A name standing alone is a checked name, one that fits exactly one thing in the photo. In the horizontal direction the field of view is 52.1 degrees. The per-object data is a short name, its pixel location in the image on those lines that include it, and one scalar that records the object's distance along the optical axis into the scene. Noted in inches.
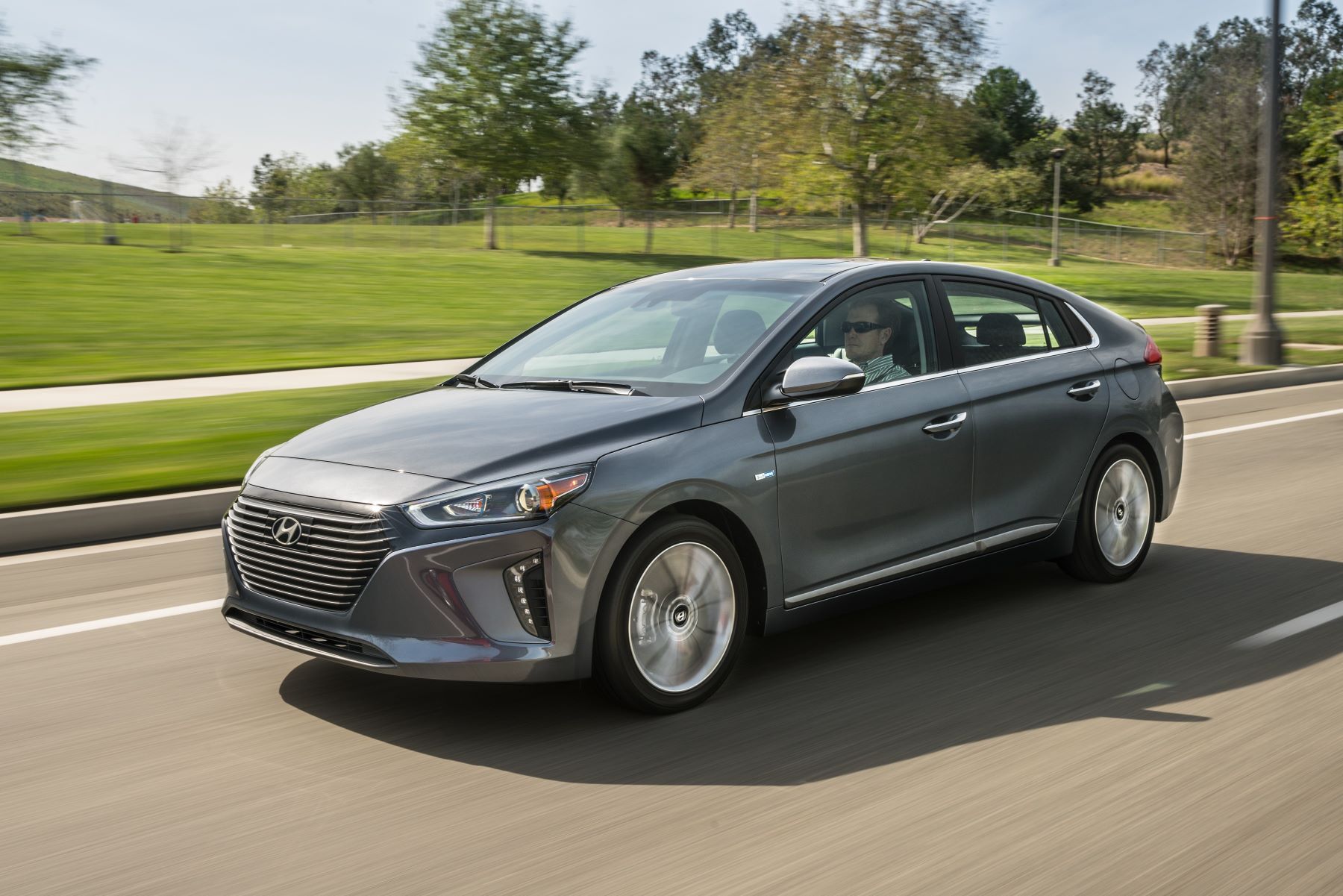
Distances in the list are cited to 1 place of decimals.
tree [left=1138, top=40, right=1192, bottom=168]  4958.9
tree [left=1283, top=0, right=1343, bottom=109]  4271.7
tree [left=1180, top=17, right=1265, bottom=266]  2581.2
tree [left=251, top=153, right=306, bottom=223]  4197.8
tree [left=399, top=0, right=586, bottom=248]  1956.2
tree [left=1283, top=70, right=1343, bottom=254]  2218.3
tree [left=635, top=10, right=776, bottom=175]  4694.9
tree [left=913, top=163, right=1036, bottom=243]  2128.4
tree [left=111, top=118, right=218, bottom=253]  1723.7
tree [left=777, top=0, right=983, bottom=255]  1209.4
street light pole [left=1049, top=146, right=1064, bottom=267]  1900.8
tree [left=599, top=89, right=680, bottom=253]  3334.2
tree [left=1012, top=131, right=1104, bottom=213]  3501.5
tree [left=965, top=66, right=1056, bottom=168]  3762.3
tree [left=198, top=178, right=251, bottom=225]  1660.9
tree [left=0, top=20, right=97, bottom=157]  636.1
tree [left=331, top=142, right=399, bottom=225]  3791.8
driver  220.7
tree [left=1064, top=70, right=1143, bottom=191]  4005.9
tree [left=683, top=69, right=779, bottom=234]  1310.3
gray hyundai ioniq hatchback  170.2
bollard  771.4
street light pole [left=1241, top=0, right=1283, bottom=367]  685.3
